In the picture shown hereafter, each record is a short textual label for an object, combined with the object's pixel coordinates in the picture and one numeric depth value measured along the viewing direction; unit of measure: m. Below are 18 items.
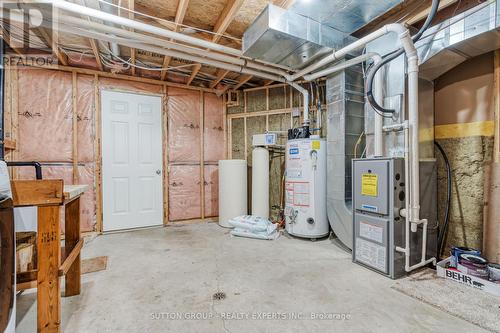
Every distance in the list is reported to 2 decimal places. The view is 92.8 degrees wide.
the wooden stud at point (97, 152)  3.64
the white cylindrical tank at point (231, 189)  3.99
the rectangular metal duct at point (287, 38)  2.34
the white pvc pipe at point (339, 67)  2.59
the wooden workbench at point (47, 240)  1.31
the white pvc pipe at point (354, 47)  2.18
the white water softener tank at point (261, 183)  3.95
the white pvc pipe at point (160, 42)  2.35
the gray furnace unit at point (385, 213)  2.17
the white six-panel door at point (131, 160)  3.72
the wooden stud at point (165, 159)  4.13
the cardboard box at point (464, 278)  1.88
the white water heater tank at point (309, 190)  3.22
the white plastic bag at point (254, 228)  3.34
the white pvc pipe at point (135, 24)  2.09
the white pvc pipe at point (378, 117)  2.44
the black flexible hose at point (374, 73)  2.19
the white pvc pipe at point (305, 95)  3.65
